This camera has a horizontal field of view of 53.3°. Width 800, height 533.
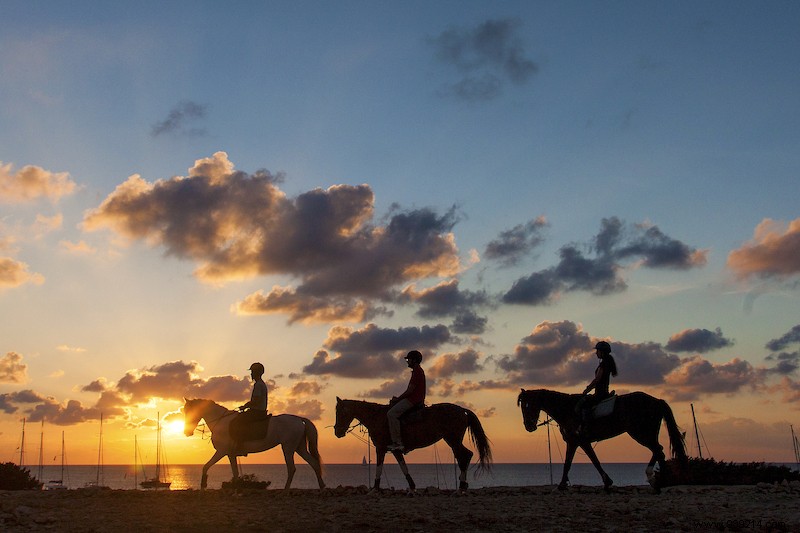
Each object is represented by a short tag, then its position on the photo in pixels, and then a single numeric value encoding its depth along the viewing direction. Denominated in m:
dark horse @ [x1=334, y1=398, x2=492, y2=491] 19.28
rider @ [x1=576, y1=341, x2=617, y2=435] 18.84
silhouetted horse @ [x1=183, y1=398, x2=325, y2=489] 19.38
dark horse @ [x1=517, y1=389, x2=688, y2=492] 18.67
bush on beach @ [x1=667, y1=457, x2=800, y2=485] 22.20
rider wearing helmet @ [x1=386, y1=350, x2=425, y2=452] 19.23
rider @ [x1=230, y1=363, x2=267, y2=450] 19.41
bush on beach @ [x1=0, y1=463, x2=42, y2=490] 24.41
